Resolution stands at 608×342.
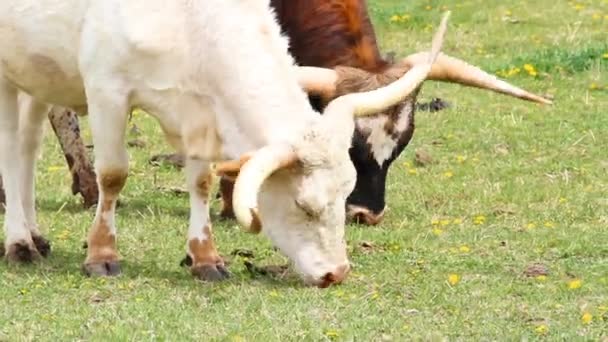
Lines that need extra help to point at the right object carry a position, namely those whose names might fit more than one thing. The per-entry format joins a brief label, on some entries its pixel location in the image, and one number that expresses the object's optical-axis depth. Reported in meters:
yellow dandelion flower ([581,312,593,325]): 14.11
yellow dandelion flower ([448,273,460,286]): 15.92
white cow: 15.34
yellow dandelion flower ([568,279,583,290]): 15.59
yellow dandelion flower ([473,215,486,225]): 19.59
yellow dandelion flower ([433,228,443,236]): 18.91
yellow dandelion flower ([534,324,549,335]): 13.77
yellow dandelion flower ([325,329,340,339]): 13.66
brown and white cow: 19.55
